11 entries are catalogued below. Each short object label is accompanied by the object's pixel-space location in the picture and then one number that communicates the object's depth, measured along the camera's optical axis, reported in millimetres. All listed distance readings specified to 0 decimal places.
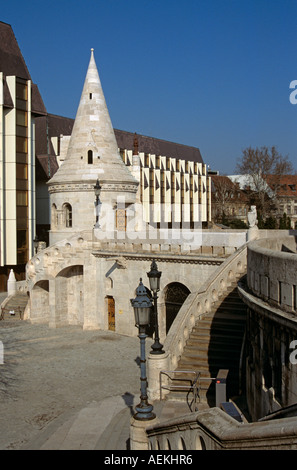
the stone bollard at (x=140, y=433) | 10609
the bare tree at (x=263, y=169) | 55500
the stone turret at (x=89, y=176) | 30656
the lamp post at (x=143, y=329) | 10555
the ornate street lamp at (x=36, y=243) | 36156
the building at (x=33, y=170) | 42406
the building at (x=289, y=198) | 68588
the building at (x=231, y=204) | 62625
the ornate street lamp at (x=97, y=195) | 27875
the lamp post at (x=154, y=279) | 14054
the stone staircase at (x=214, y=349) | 15117
